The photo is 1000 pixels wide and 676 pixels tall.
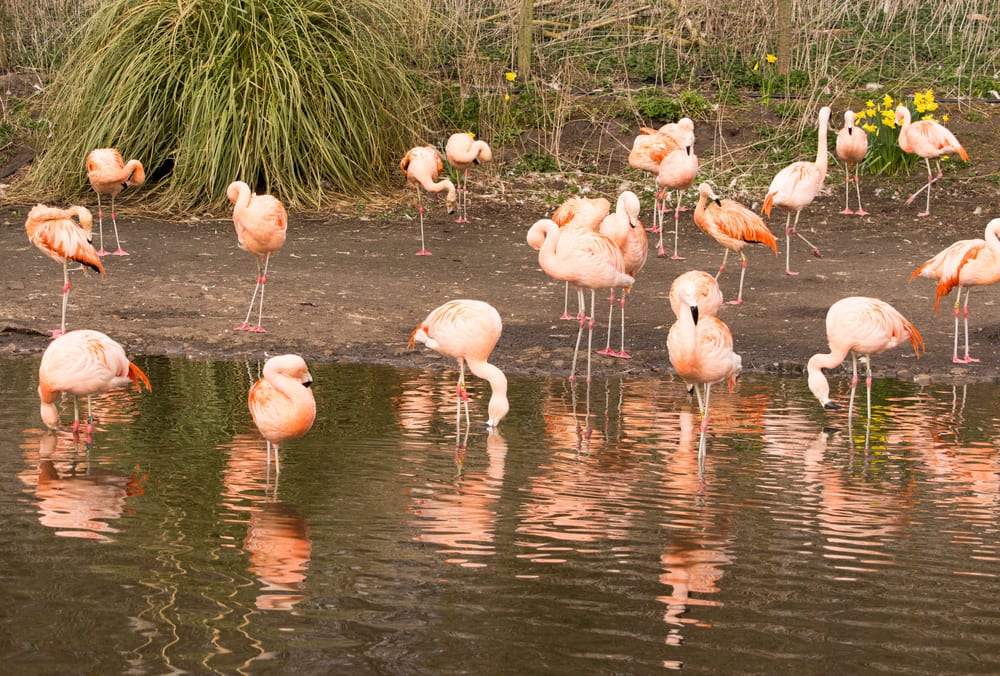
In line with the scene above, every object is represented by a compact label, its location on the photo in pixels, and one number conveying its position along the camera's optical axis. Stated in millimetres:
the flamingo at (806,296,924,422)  14008
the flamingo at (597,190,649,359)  17062
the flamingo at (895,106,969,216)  25172
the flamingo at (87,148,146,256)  22266
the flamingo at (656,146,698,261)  22516
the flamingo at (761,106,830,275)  21219
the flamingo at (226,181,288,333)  17750
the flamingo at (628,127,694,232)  23578
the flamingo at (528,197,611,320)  19203
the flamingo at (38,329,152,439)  12516
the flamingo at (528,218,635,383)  15773
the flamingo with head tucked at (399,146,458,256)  24047
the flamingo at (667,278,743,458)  12404
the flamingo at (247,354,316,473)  11328
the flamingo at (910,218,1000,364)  16672
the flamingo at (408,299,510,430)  13375
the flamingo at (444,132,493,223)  25109
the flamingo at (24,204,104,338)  17516
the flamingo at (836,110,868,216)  24734
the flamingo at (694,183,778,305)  19562
